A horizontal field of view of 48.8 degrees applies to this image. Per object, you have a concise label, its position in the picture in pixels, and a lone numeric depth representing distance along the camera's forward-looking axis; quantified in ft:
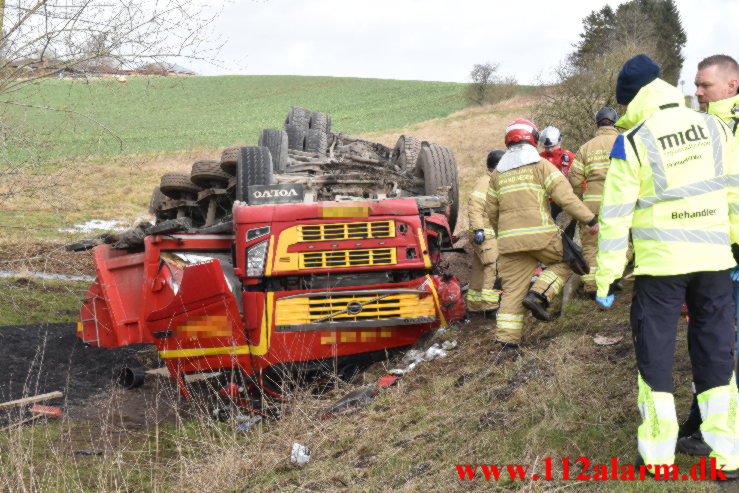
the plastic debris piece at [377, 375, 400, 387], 20.06
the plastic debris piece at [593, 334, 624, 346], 17.58
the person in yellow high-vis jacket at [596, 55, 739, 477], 11.09
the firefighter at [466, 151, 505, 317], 23.39
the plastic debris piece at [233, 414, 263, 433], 18.45
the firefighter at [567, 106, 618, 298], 21.94
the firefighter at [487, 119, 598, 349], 18.90
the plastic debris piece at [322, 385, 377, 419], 18.44
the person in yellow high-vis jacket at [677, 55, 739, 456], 13.43
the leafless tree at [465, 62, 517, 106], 141.08
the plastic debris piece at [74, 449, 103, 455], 18.57
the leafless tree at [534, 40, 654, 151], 58.03
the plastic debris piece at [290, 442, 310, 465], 15.39
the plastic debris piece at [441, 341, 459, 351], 21.46
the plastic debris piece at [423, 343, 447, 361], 21.20
